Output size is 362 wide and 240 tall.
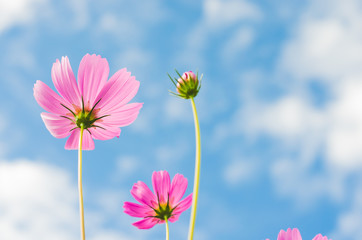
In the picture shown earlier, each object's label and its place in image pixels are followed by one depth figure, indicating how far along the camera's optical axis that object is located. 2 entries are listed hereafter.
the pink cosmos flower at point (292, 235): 1.04
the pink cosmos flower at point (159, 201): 1.09
